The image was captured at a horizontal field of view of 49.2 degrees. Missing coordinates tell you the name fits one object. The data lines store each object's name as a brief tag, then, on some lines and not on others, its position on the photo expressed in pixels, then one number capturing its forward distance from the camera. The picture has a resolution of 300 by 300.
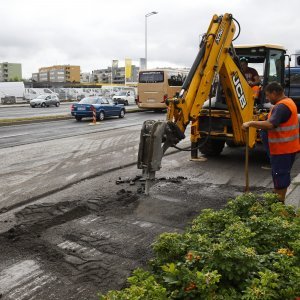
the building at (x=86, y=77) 134.76
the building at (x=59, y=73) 109.12
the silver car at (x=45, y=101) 32.90
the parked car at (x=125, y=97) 35.26
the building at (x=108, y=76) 106.92
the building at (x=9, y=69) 128.88
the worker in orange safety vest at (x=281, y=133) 4.57
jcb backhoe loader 5.68
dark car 19.42
